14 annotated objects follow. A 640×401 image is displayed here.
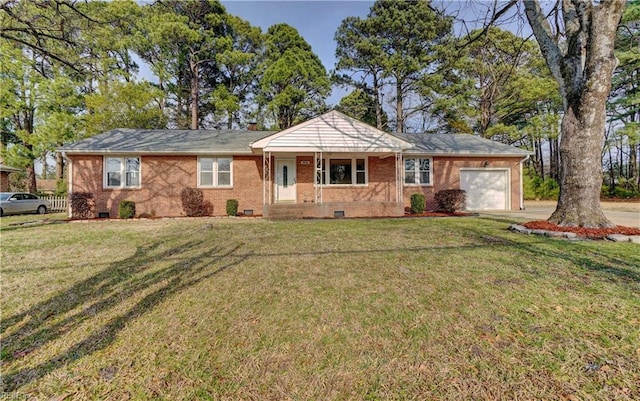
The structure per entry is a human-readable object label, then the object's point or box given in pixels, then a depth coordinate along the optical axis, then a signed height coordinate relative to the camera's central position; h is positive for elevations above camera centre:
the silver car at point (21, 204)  15.54 -0.22
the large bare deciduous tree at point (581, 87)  6.79 +2.66
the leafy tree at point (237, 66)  24.22 +11.62
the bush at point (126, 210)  12.38 -0.48
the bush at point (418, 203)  13.63 -0.34
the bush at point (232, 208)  13.07 -0.46
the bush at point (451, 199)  13.76 -0.16
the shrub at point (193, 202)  13.05 -0.18
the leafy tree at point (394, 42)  23.22 +12.93
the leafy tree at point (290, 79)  23.48 +9.90
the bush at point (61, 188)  20.01 +0.78
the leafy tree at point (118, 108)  19.36 +6.36
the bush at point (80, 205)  12.26 -0.24
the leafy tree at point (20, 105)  18.78 +6.51
